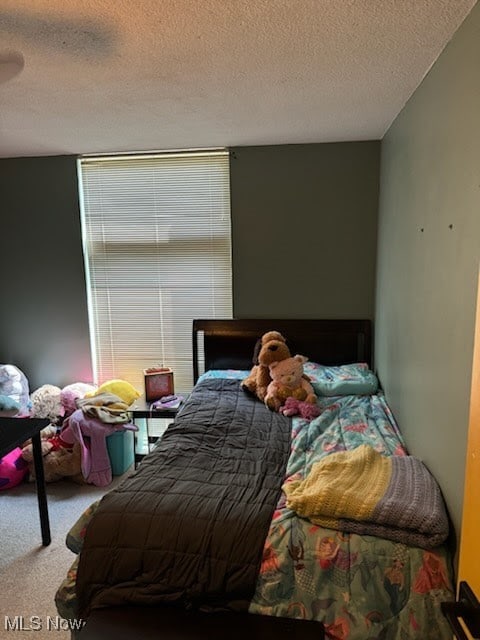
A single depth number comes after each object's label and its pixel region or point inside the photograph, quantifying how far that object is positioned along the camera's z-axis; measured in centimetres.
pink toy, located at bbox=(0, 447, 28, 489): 288
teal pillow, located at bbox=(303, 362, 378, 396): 278
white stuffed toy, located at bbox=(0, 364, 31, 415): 336
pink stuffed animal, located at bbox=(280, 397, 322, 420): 247
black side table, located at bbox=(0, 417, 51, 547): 211
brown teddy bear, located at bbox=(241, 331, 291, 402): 281
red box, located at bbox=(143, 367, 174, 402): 335
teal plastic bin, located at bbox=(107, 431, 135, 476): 305
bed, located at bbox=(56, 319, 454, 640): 138
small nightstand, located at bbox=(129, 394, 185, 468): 314
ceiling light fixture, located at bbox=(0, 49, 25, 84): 164
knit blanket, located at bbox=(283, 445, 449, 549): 144
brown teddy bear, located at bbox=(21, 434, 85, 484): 292
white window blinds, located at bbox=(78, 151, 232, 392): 342
